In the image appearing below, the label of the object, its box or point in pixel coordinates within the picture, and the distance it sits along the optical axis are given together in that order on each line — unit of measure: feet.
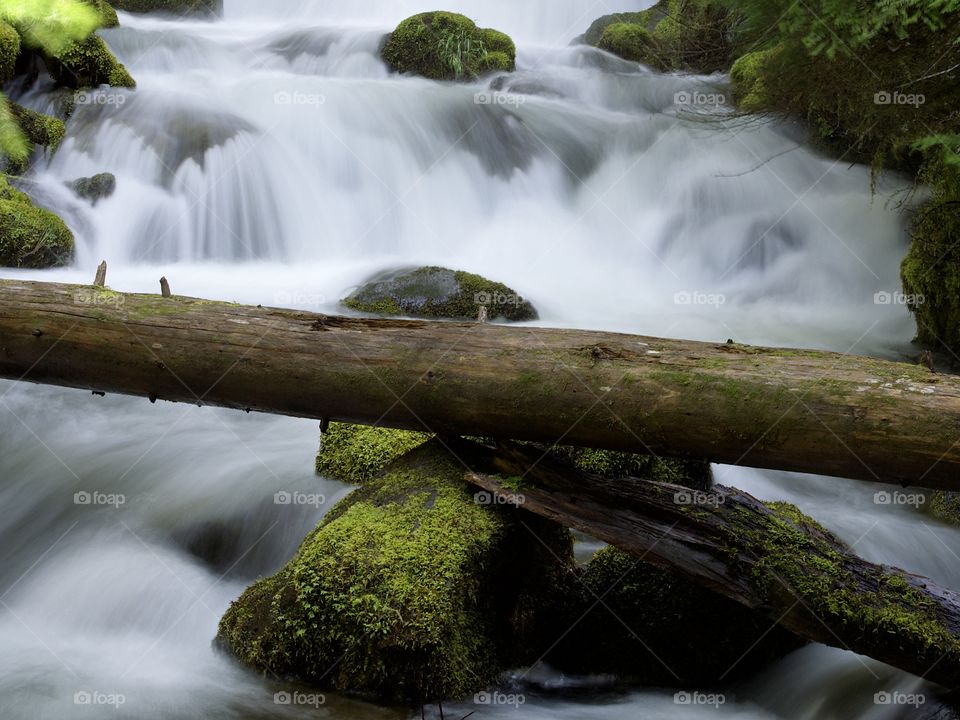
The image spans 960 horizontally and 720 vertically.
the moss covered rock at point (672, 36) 46.91
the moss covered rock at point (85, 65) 41.60
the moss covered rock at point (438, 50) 51.52
